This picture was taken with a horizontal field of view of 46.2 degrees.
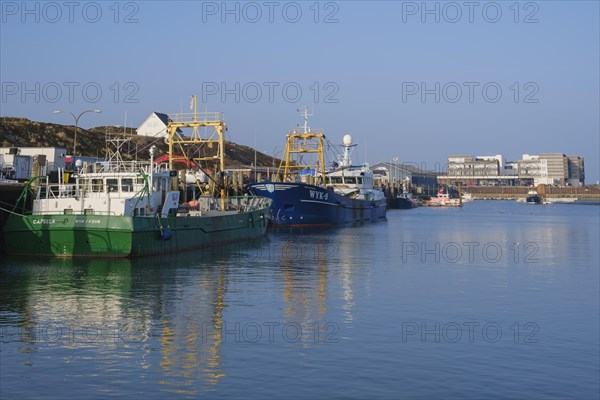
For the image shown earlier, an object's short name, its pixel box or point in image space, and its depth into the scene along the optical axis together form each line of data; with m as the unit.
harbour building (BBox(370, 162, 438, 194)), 151.25
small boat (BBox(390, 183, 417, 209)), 147.38
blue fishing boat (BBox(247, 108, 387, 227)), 68.38
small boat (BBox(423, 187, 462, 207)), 176.43
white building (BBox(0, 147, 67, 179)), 52.94
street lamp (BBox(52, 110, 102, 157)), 49.21
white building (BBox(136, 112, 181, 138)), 125.81
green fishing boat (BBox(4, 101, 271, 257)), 34.72
